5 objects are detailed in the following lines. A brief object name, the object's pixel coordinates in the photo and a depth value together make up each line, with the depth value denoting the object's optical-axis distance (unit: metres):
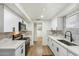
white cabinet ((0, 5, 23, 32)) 1.14
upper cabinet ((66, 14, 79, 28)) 1.53
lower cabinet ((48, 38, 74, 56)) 1.02
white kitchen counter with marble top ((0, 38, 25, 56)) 1.03
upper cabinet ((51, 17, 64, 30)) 2.51
